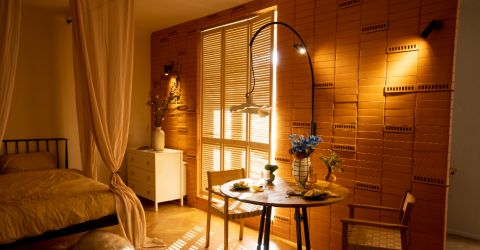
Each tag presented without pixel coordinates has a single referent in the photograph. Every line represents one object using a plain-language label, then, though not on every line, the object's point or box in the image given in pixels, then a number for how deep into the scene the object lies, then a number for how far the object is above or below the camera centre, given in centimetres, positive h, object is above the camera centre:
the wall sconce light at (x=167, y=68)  474 +65
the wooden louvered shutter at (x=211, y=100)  411 +14
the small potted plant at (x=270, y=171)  268 -53
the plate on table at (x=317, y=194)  216 -59
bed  238 -79
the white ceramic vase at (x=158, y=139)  441 -42
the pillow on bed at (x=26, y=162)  368 -67
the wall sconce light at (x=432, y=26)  225 +64
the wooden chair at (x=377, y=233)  195 -87
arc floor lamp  251 +3
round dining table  209 -61
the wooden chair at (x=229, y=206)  284 -93
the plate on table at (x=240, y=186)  240 -59
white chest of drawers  419 -91
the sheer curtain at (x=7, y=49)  232 +45
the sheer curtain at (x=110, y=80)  269 +27
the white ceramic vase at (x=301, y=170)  249 -47
